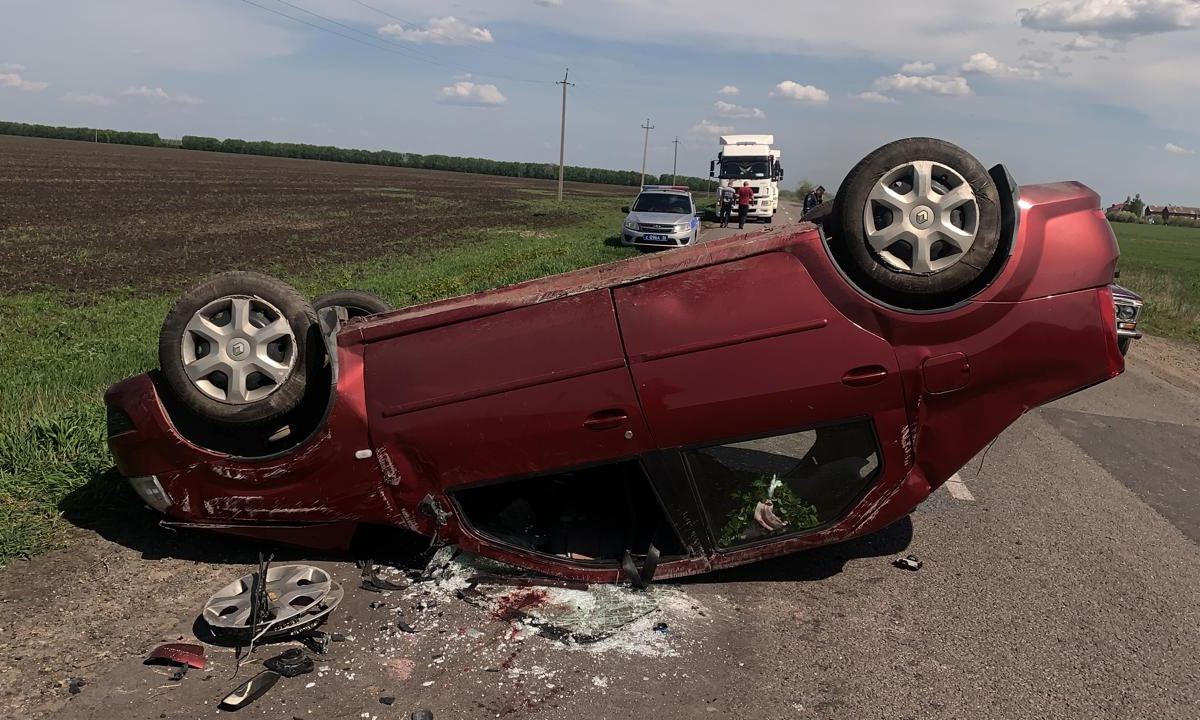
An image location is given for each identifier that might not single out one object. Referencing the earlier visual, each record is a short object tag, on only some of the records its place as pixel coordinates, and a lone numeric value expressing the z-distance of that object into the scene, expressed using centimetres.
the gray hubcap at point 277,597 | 353
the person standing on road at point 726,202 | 3117
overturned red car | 365
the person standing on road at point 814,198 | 2782
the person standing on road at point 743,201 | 2914
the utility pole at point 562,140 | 4653
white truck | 3284
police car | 1981
